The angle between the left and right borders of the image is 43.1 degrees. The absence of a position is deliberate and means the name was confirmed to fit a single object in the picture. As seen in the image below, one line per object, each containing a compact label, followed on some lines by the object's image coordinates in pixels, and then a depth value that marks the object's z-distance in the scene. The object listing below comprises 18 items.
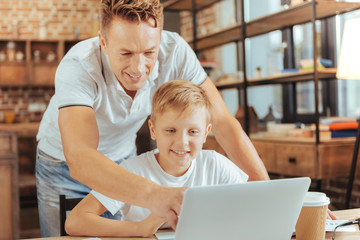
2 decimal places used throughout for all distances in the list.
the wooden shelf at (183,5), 4.57
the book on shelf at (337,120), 3.08
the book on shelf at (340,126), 3.00
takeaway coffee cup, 1.02
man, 0.96
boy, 1.13
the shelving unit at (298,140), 2.91
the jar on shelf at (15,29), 5.30
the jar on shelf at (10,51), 5.10
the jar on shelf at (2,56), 5.07
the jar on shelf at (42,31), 5.38
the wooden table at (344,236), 1.11
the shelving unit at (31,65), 5.11
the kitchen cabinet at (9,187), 3.16
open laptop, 0.76
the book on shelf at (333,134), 3.00
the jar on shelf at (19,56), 5.16
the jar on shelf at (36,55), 5.18
